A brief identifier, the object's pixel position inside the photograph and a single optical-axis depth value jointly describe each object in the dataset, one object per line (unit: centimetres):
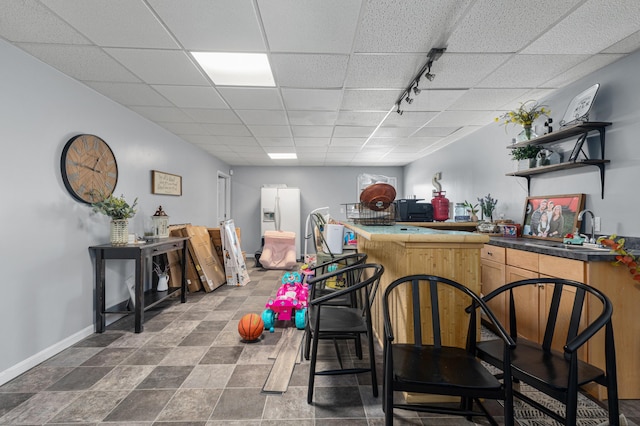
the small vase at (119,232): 299
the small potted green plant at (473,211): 395
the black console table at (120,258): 289
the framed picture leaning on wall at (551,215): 271
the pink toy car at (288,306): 302
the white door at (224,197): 723
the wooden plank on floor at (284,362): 201
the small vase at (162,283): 381
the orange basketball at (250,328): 269
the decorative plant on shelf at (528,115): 303
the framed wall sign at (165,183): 400
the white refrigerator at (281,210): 714
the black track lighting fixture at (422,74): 221
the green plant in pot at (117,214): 290
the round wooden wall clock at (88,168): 261
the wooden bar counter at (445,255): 171
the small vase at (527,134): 308
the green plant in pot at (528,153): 309
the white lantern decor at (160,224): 367
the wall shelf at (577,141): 244
